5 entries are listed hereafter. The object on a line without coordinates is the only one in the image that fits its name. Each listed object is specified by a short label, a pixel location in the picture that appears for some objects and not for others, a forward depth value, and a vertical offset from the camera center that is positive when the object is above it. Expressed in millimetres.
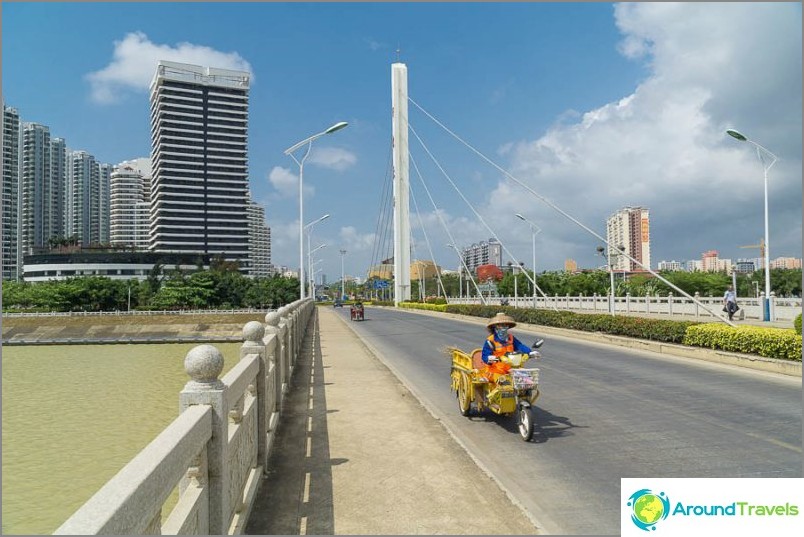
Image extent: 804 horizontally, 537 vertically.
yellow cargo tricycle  7426 -1392
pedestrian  26047 -910
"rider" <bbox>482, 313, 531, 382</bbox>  7929 -836
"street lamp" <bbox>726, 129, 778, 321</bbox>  26098 +596
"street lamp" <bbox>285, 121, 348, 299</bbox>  28281 +7078
